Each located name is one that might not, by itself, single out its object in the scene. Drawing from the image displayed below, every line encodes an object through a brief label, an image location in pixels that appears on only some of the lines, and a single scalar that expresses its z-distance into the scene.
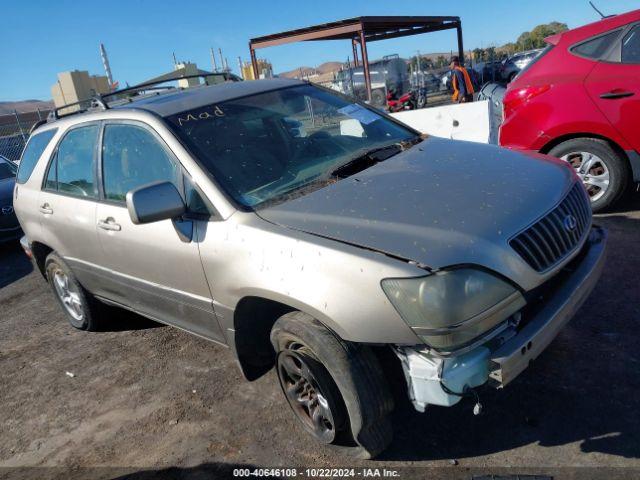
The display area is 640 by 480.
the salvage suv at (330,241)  2.09
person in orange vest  14.83
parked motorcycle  17.94
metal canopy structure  15.58
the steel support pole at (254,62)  16.95
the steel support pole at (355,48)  21.04
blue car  8.30
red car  4.63
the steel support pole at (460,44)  21.22
